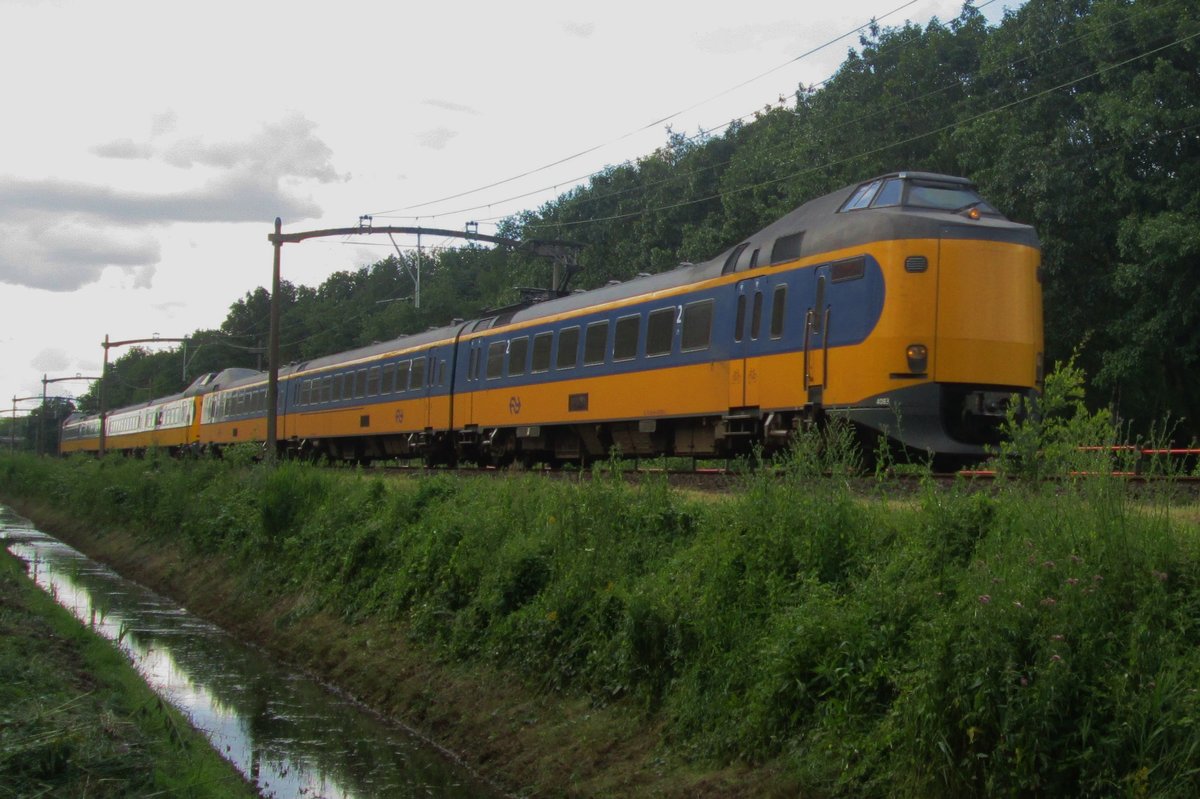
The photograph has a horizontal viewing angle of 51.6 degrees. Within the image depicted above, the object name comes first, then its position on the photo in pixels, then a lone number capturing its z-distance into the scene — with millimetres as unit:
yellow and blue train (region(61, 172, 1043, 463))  14234
